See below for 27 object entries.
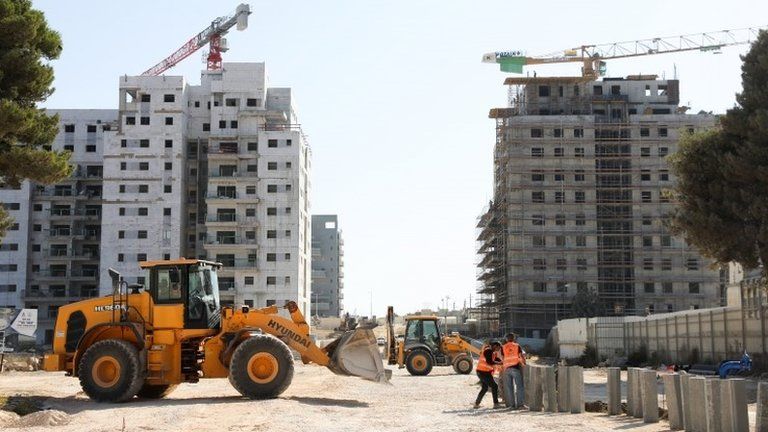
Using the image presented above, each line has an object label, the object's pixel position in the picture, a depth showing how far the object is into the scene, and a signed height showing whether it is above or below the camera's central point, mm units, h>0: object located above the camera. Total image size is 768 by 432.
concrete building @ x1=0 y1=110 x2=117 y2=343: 100062 +7987
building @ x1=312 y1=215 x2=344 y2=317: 174875 +7221
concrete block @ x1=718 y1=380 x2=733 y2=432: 14469 -1677
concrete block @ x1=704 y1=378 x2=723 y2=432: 14784 -1688
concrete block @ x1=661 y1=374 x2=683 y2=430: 16391 -1799
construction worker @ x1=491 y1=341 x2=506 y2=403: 22281 -1416
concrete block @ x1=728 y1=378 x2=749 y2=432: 14328 -1635
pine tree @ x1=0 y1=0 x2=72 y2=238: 22094 +5242
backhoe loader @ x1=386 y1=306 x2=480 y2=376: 40719 -2074
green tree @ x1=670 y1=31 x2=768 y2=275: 36812 +5040
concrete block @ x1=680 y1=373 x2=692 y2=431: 15812 -1720
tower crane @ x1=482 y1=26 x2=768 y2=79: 116312 +31223
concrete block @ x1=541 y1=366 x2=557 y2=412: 20453 -1926
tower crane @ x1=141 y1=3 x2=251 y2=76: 123062 +35806
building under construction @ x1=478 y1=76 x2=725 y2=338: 96938 +8530
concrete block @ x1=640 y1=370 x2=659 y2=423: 17859 -1926
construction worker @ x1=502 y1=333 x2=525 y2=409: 21453 -1668
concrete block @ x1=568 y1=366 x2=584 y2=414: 20016 -1938
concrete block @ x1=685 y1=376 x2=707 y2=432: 15312 -1753
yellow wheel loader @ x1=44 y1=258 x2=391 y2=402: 23297 -990
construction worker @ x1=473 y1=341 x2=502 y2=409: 22125 -1762
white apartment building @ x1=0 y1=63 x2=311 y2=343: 95625 +10861
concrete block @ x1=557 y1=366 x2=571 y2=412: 20219 -1940
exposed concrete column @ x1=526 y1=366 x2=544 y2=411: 21016 -1992
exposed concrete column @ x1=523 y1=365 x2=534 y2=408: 21453 -1975
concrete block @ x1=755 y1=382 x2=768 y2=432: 14039 -1666
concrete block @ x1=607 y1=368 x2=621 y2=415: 19734 -1939
